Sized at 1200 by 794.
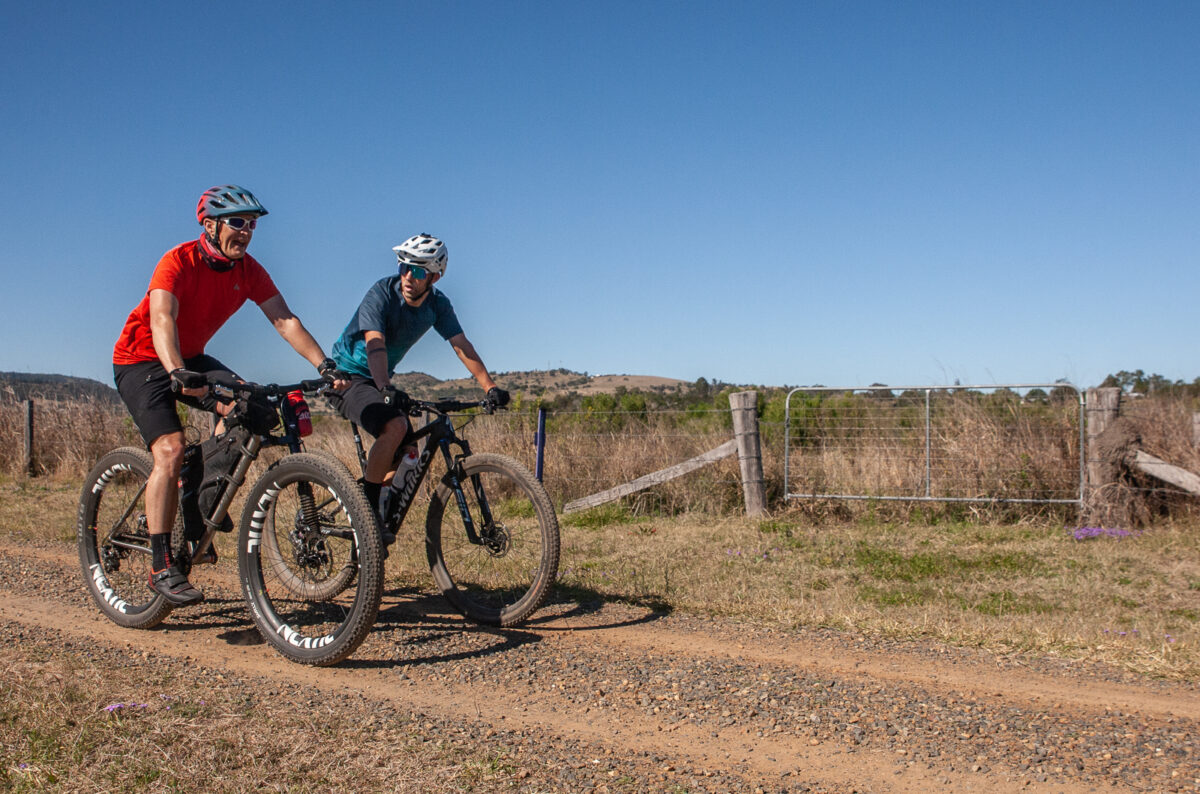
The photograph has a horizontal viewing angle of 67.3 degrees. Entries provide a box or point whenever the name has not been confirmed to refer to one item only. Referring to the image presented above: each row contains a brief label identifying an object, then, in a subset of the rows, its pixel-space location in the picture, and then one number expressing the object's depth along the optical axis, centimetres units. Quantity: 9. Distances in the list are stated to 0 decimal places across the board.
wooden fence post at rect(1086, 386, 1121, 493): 968
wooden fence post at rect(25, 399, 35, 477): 1551
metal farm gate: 1011
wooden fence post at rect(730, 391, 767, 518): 1038
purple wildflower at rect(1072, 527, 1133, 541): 905
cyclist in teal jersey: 541
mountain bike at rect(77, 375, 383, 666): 446
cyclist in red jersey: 489
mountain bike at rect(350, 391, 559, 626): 522
